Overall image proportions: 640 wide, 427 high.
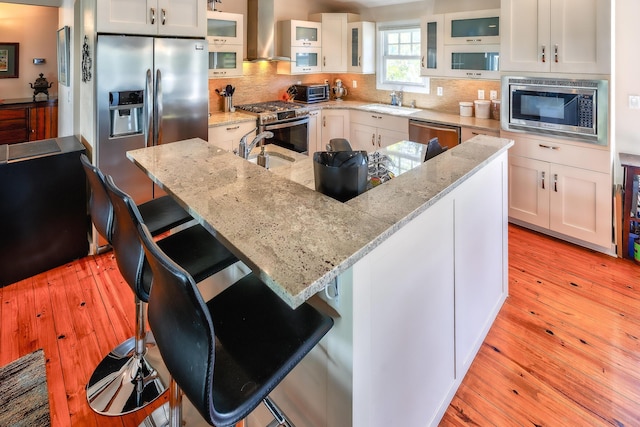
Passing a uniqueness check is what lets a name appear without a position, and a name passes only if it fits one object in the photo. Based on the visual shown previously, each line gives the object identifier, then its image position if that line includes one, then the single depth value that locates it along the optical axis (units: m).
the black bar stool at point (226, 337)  0.88
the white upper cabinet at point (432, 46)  4.20
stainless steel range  4.42
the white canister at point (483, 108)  4.17
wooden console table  4.91
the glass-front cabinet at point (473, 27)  3.74
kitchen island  1.01
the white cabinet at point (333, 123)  5.21
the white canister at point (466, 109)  4.34
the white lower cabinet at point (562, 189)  3.11
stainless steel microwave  2.95
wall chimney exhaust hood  4.78
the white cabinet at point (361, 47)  5.13
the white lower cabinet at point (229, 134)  4.03
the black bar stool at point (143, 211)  1.66
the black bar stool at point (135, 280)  1.41
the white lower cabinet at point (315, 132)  5.03
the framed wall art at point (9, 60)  4.96
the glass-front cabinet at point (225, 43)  4.13
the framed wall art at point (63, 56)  3.72
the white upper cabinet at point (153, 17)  2.83
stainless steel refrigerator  2.93
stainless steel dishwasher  4.02
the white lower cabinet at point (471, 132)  3.74
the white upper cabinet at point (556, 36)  2.82
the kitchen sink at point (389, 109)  4.73
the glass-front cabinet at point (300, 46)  4.88
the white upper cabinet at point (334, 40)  5.18
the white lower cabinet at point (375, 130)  4.64
